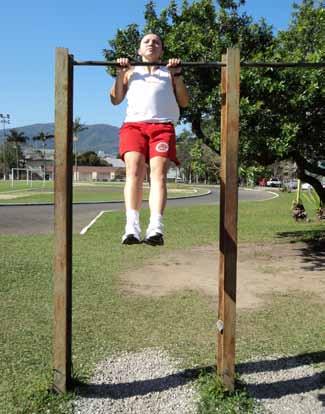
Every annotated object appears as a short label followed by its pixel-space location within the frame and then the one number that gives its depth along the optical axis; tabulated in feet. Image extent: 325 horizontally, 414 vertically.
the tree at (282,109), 27.09
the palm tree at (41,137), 307.05
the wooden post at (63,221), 12.50
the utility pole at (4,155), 352.59
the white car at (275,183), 268.21
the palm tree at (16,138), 389.19
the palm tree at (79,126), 292.61
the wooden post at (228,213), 12.84
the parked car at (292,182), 223.81
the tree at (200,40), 29.66
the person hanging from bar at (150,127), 12.97
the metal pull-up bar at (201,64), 12.32
